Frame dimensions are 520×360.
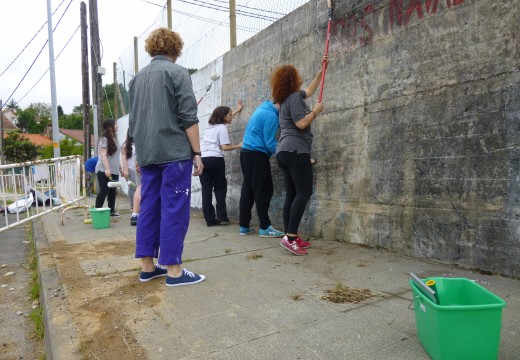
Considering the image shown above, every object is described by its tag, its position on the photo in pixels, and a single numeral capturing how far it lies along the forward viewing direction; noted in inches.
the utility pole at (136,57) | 399.2
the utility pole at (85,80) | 458.6
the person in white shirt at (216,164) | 199.9
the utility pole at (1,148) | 1062.7
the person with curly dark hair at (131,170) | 216.8
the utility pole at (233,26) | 223.8
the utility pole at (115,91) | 515.7
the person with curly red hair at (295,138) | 136.9
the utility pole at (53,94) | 436.5
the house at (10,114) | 2792.6
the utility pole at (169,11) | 303.0
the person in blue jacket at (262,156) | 166.4
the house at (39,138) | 1954.4
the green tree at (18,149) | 1346.0
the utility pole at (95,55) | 457.1
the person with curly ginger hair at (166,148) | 105.6
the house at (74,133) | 1929.1
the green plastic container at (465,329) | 57.1
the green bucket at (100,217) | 211.2
